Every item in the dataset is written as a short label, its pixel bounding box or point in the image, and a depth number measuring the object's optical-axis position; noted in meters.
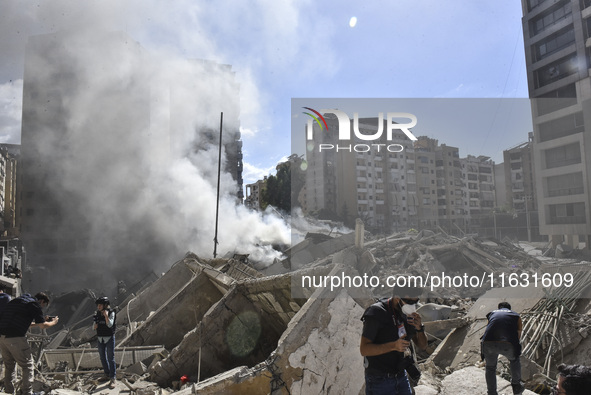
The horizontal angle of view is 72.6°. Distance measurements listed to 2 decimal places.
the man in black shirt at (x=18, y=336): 3.81
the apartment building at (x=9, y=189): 28.13
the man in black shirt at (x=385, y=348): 2.45
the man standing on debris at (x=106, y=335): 4.63
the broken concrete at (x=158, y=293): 9.03
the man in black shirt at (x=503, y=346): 3.43
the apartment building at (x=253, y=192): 58.60
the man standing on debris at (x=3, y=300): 4.02
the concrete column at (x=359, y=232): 9.27
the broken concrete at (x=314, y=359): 3.27
